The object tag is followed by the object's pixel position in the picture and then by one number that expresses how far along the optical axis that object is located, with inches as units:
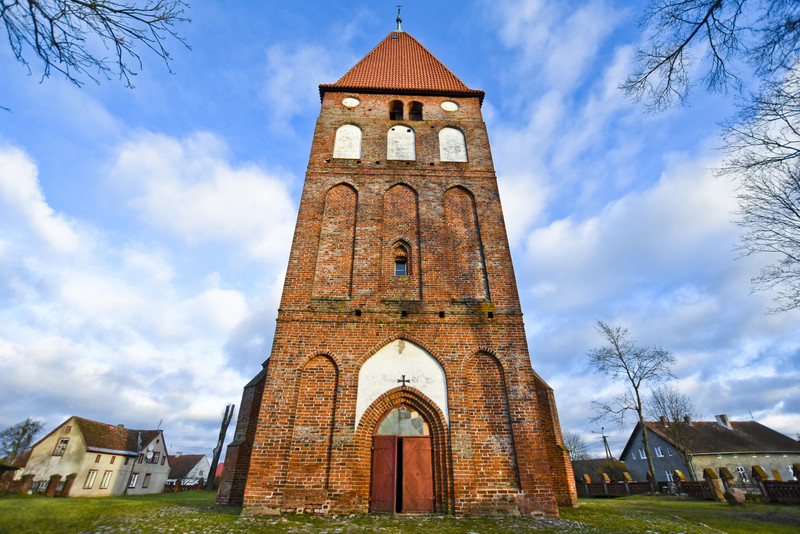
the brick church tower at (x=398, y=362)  292.5
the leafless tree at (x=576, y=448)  1966.0
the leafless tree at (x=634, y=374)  873.5
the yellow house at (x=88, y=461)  928.3
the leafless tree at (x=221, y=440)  913.0
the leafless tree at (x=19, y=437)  1241.0
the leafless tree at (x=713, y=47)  145.3
